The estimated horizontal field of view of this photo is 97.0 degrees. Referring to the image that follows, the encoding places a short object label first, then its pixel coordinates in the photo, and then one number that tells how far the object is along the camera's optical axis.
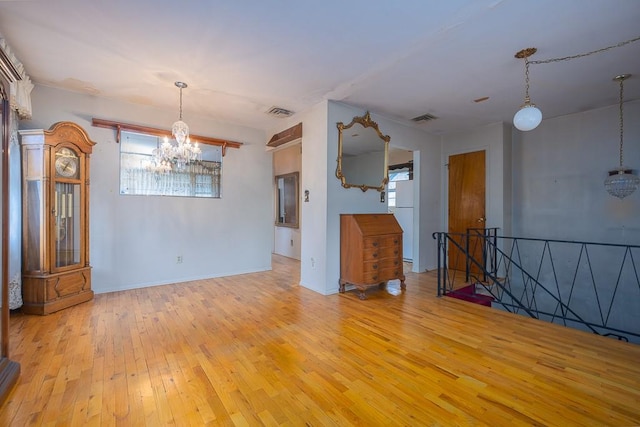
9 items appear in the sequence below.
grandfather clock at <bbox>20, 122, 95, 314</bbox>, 3.08
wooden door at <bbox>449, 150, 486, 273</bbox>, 5.06
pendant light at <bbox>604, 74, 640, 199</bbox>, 3.52
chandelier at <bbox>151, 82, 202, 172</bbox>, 3.33
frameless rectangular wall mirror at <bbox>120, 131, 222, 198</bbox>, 3.98
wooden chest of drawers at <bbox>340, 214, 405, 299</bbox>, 3.72
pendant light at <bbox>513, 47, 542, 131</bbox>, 2.62
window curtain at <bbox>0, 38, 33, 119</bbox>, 2.71
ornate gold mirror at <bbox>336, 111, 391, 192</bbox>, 4.03
